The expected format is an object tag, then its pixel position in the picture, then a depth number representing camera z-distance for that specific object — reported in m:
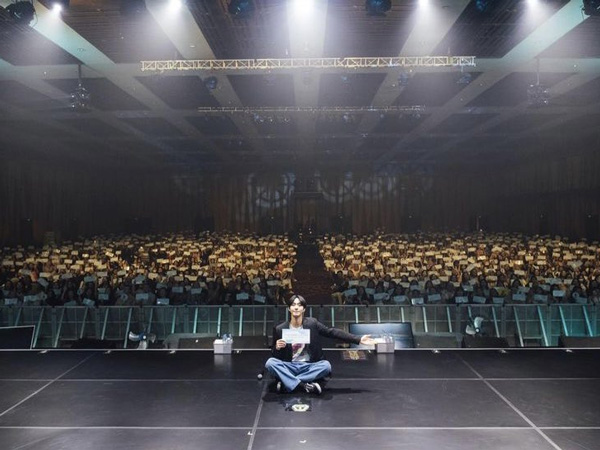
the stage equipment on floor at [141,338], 10.19
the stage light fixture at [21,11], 8.35
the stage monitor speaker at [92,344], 10.29
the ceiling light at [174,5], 9.24
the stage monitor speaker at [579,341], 9.72
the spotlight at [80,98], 13.15
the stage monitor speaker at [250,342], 10.09
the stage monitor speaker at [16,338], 9.41
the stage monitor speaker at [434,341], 10.69
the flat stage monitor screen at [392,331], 10.11
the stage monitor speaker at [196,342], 10.04
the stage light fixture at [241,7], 8.39
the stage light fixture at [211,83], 14.31
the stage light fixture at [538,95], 12.86
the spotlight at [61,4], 8.52
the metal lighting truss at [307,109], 18.45
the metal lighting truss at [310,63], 12.41
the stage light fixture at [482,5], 8.67
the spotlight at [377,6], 8.31
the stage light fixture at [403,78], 13.87
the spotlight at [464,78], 13.60
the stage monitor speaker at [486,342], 10.06
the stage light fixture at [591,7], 8.09
